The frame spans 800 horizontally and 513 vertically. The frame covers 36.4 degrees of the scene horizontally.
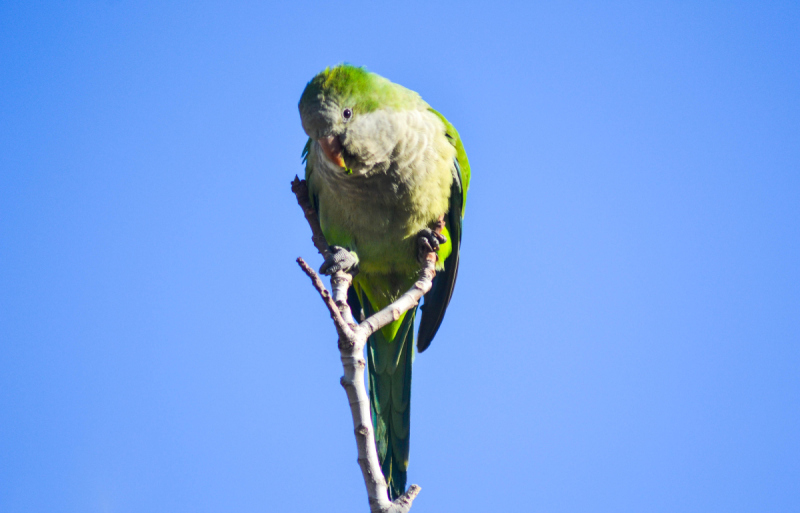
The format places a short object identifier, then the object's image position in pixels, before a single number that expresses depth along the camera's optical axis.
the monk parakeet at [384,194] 8.37
